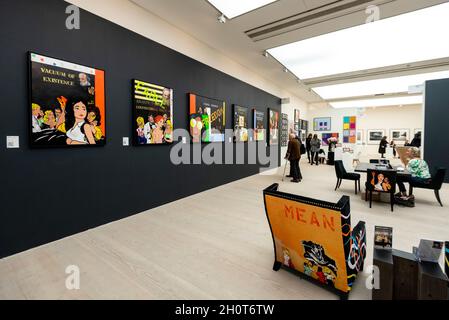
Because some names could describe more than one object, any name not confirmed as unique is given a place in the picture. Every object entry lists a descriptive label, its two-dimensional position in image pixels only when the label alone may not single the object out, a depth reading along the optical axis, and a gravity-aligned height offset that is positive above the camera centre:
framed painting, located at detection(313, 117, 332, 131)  12.98 +1.67
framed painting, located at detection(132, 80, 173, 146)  3.80 +0.68
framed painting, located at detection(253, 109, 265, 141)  7.60 +0.92
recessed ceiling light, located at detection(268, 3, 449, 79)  4.32 +2.61
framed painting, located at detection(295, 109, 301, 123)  12.08 +1.99
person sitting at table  4.36 -0.46
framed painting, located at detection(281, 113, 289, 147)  10.02 +0.95
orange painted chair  1.76 -0.78
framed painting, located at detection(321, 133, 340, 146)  12.68 +0.89
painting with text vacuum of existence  2.63 +0.62
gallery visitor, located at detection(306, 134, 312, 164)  11.38 +0.33
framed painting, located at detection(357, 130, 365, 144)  16.52 +1.10
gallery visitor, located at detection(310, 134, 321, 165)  10.88 +0.26
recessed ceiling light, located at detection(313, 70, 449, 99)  8.05 +2.82
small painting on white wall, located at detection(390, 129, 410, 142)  14.97 +1.19
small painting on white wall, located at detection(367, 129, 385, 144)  15.78 +1.17
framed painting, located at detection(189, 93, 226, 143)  5.02 +0.80
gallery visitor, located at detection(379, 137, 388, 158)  13.03 +0.33
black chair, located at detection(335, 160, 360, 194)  5.46 -0.58
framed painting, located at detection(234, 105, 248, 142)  6.59 +0.85
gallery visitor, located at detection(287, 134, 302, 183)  6.95 -0.13
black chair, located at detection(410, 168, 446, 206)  4.27 -0.63
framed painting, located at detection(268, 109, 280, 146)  8.66 +1.01
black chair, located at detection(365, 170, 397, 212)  4.13 -0.58
